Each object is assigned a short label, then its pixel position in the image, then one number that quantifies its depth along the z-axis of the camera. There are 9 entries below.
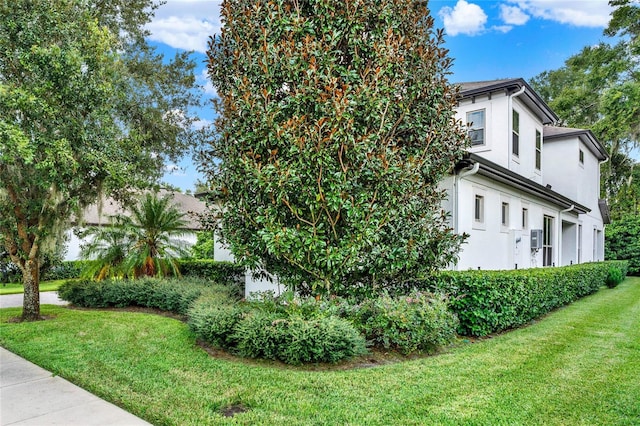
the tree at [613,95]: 19.83
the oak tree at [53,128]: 6.34
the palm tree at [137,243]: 10.97
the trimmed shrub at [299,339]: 5.02
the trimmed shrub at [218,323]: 5.65
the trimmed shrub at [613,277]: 15.55
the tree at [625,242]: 21.61
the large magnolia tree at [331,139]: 5.64
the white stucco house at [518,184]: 8.94
